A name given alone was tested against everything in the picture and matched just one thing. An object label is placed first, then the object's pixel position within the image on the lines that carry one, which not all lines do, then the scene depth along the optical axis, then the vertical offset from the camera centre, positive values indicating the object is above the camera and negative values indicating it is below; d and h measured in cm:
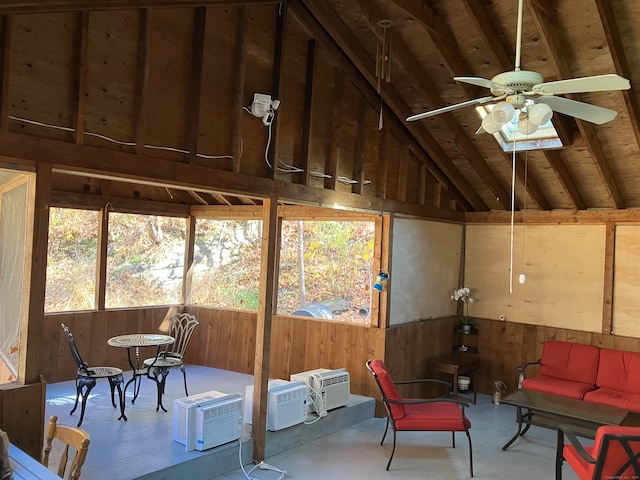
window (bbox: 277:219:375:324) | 707 -22
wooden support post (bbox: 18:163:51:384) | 315 -31
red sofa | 569 -129
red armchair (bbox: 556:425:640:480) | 340 -126
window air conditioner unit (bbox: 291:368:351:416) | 545 -145
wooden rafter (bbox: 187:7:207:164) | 403 +131
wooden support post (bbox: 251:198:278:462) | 467 -68
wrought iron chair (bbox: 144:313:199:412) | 533 -124
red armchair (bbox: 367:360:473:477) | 470 -145
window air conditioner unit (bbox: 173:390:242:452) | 425 -145
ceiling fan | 268 +94
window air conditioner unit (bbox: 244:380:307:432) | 489 -149
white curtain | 341 -22
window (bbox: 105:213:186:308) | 718 -23
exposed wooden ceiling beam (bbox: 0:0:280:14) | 296 +150
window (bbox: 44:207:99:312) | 662 -25
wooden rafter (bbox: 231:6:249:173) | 432 +141
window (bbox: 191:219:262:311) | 791 -23
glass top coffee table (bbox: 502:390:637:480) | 459 -137
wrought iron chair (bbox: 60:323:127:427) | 479 -126
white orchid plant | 752 -56
